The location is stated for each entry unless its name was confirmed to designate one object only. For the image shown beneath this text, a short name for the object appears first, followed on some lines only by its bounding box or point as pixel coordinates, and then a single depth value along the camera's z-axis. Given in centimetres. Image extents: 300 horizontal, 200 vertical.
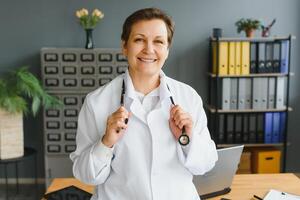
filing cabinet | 387
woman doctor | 119
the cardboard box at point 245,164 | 404
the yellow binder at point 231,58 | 386
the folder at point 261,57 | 389
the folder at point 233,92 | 396
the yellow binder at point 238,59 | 387
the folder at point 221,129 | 403
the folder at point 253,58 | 390
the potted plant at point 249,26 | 395
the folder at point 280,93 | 397
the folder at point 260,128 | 405
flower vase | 398
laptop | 171
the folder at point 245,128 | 405
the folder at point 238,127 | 404
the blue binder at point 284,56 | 392
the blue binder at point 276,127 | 405
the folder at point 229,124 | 404
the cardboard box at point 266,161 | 402
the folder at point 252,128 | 405
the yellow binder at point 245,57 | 386
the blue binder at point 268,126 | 404
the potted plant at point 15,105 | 346
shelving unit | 389
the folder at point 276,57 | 391
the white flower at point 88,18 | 397
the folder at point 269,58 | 391
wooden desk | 188
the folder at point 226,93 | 393
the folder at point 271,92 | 397
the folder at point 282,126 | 406
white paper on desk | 179
